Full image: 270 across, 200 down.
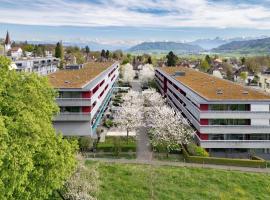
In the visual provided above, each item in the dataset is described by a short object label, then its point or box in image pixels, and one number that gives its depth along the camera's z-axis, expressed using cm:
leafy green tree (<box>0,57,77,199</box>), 1598
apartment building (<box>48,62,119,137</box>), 3711
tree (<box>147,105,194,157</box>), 3663
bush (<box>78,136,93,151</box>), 3663
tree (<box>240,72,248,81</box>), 9169
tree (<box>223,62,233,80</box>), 9852
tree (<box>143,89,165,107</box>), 5486
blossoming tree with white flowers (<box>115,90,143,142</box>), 4115
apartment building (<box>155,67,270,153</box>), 3611
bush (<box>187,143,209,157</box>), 3478
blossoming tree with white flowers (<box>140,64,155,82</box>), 8900
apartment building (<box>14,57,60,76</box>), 7760
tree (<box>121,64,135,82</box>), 9404
